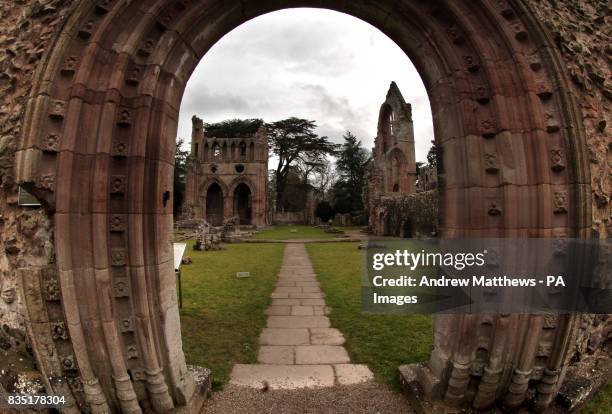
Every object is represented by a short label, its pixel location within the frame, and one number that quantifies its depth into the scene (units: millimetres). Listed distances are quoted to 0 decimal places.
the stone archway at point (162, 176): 2498
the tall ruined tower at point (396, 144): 26953
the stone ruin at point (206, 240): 16891
